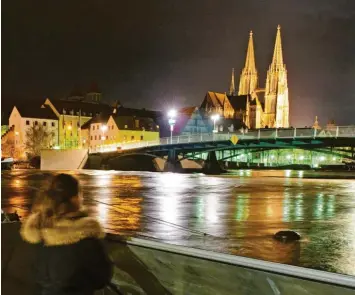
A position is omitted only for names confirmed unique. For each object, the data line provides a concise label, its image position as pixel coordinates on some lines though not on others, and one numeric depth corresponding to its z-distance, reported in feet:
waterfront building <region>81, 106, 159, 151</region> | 379.96
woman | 13.93
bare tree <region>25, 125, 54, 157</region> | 338.75
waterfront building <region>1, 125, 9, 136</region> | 372.99
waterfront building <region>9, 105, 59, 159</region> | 386.11
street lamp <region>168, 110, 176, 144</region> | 221.42
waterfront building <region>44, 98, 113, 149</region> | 404.77
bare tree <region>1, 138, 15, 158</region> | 336.00
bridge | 171.63
